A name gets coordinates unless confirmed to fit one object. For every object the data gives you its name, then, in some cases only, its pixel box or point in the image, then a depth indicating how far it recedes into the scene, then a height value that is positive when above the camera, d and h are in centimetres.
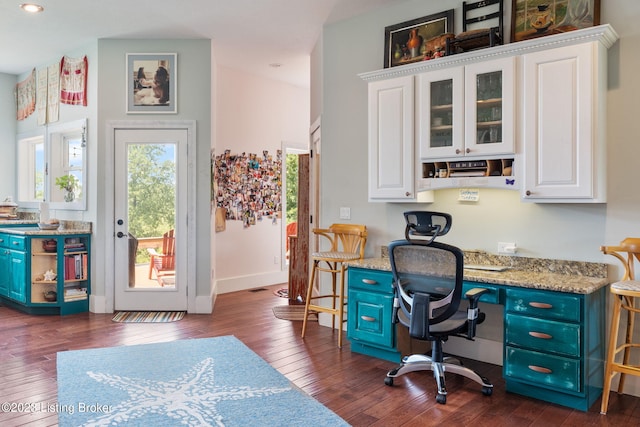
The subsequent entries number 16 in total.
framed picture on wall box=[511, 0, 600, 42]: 317 +128
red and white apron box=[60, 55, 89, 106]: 545 +145
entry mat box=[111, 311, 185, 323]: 490 -109
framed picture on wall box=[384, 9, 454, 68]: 387 +141
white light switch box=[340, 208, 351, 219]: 458 -3
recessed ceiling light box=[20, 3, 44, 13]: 431 +177
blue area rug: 269 -112
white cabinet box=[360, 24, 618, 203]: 299 +60
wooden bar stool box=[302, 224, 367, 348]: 412 -38
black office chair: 297 -51
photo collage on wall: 626 +31
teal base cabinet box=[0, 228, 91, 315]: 519 -68
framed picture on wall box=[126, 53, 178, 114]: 525 +133
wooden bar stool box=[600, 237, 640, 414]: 276 -58
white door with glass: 527 -17
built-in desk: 283 -68
